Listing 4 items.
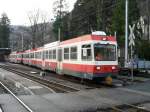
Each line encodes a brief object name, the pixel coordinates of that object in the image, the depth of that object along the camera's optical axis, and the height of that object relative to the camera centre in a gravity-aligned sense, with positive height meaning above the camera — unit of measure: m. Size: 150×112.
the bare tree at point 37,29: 42.51 +7.20
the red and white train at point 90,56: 9.82 +0.02
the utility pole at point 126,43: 14.47 +1.19
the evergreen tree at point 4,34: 58.97 +8.29
